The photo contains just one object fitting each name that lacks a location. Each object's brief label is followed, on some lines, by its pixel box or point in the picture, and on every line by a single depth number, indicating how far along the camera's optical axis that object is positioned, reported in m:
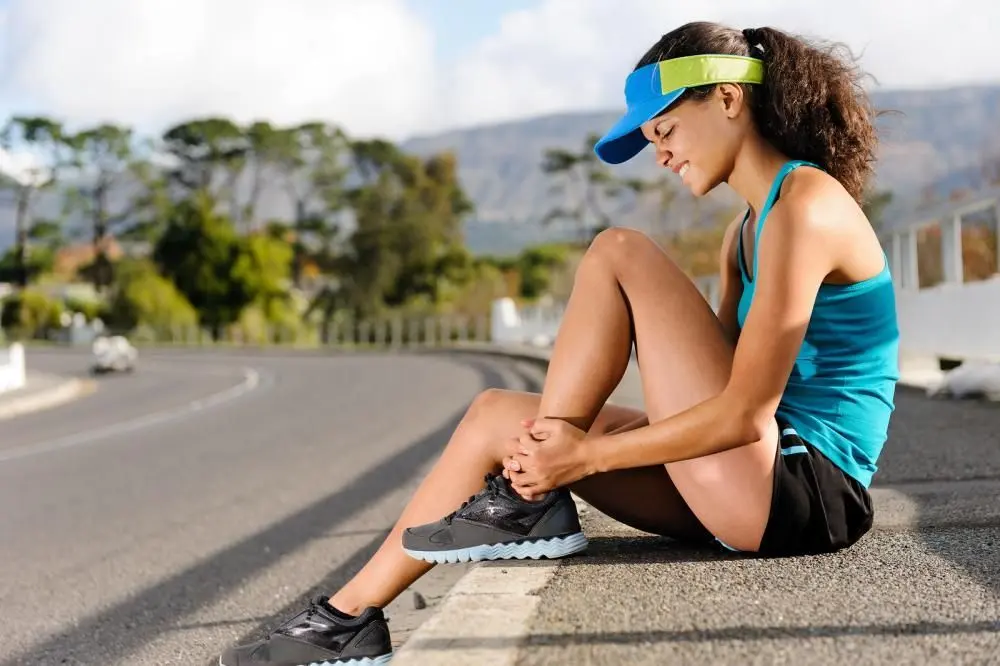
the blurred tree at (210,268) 62.19
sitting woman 3.29
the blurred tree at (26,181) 70.88
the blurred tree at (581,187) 81.19
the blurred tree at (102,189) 72.56
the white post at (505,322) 34.56
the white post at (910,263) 12.19
